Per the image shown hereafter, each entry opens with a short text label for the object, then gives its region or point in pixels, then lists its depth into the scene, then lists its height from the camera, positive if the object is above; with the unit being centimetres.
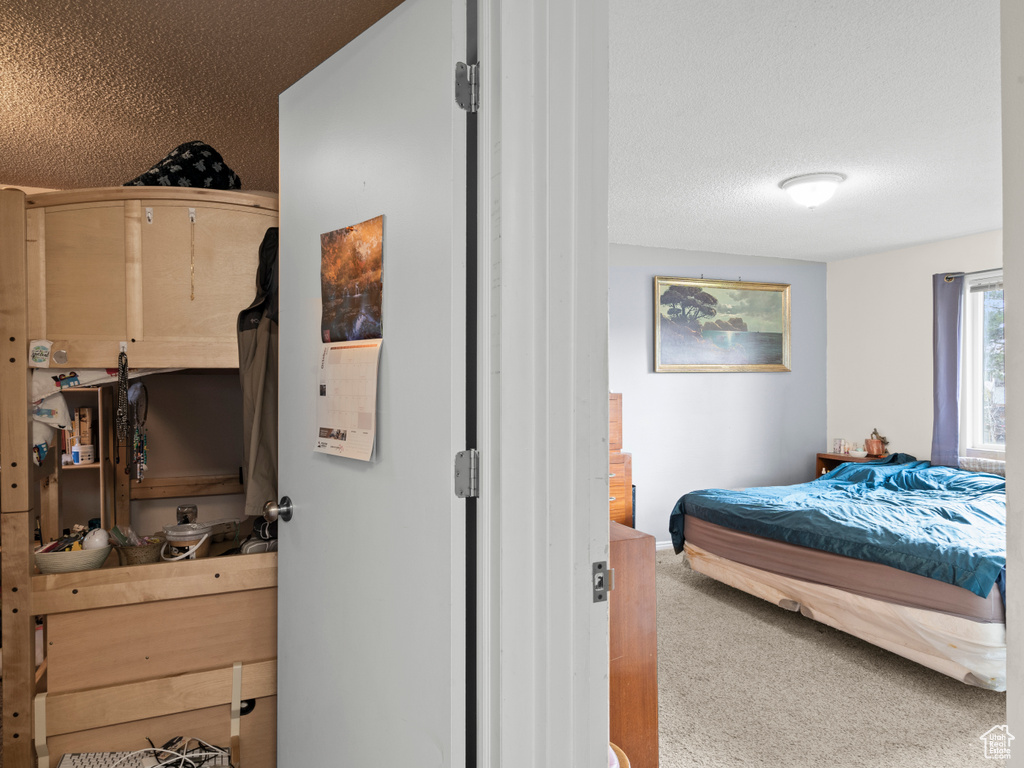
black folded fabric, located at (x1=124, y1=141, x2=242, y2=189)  202 +66
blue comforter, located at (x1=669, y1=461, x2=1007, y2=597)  270 -71
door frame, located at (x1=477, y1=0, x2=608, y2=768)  113 -2
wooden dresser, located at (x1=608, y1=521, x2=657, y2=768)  178 -74
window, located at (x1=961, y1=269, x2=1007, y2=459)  476 +5
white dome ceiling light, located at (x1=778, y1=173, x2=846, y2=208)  340 +99
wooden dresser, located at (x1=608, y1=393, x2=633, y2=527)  445 -67
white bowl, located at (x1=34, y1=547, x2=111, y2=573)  183 -50
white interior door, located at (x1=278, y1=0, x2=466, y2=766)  119 -10
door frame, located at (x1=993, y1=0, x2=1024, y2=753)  94 +9
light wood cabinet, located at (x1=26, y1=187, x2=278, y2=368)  188 +31
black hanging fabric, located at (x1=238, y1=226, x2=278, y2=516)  198 +0
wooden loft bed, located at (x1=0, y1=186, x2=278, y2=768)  179 -44
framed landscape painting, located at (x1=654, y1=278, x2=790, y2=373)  518 +42
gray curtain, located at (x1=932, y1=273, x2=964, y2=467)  481 +2
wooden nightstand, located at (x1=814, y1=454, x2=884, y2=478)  540 -70
